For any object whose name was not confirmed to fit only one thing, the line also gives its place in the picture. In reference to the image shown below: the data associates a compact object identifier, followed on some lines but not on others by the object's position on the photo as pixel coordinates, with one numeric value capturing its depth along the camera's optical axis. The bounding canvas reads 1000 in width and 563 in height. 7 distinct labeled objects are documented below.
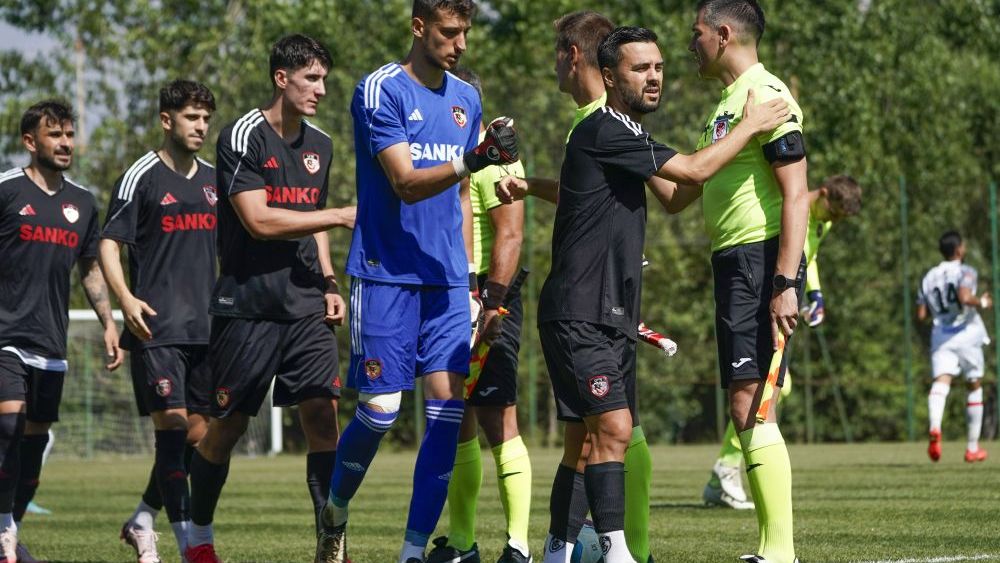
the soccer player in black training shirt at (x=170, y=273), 16.23
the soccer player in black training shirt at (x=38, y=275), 16.70
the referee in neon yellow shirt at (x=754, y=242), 12.34
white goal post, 44.47
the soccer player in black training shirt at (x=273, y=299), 14.49
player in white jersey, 31.80
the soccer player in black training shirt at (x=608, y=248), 12.03
